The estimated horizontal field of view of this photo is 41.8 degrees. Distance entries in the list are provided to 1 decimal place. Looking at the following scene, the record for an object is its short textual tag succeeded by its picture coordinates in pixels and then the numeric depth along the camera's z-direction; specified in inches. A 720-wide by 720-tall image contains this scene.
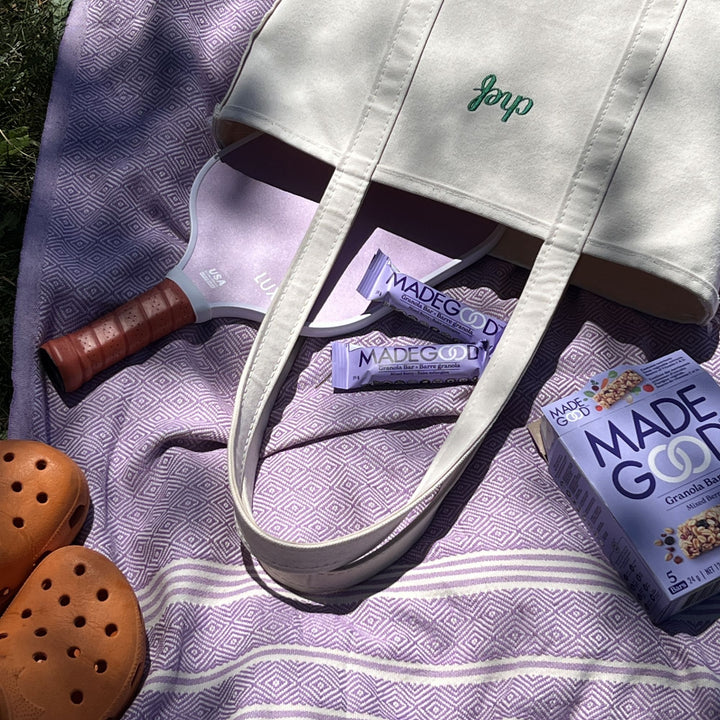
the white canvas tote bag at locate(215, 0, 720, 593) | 48.3
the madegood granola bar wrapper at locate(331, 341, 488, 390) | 52.1
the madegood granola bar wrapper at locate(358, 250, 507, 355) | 52.9
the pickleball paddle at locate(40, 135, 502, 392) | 52.1
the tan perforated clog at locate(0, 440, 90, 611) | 46.4
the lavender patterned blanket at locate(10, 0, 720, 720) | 44.6
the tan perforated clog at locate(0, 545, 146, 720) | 43.3
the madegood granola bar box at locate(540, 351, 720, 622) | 44.3
